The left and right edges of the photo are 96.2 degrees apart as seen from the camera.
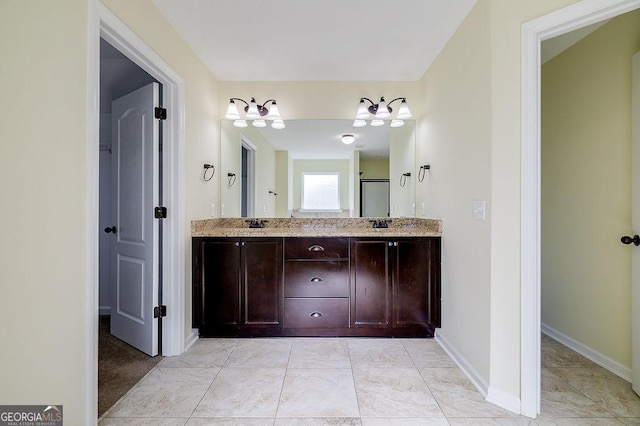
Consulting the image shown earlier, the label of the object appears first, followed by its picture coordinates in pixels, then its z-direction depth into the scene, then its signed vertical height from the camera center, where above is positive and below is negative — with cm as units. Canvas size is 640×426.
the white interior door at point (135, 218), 219 -3
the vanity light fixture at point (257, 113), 288 +102
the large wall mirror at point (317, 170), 300 +47
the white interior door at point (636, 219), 169 -3
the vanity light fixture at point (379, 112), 286 +102
